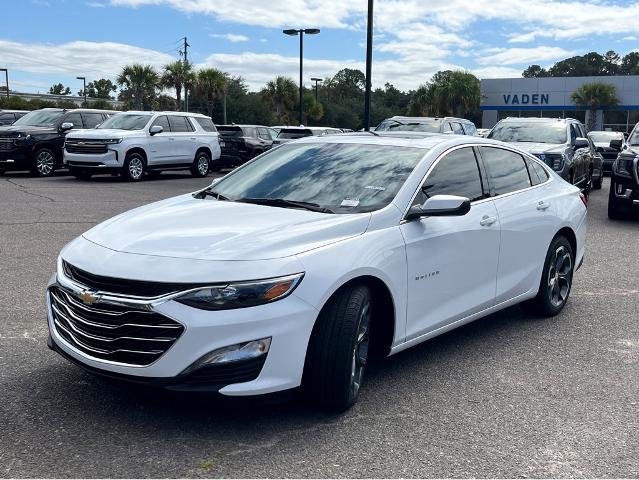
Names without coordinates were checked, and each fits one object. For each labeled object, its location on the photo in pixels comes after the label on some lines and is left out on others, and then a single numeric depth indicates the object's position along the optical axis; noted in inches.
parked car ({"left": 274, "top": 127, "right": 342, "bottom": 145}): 927.0
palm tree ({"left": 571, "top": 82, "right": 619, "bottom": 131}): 1876.2
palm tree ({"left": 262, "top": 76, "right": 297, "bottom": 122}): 2310.5
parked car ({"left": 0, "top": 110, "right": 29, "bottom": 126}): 905.5
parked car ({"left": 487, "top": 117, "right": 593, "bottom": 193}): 545.1
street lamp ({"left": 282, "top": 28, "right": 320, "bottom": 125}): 1359.5
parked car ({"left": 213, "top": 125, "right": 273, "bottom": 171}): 933.2
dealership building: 1914.4
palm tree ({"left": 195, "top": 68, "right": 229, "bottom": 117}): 2140.7
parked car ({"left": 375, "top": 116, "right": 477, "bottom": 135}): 676.1
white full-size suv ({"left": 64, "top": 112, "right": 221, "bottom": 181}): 732.0
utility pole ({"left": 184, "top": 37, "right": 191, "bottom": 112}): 2094.2
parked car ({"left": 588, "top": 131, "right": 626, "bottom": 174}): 956.6
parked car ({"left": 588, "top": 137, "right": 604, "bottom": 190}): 661.8
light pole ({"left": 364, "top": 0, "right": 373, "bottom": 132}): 805.9
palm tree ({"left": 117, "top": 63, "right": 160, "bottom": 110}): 2084.2
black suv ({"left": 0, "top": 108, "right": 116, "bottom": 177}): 758.5
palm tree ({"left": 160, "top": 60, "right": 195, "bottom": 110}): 2128.4
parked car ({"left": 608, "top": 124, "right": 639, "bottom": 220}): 493.0
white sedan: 140.0
